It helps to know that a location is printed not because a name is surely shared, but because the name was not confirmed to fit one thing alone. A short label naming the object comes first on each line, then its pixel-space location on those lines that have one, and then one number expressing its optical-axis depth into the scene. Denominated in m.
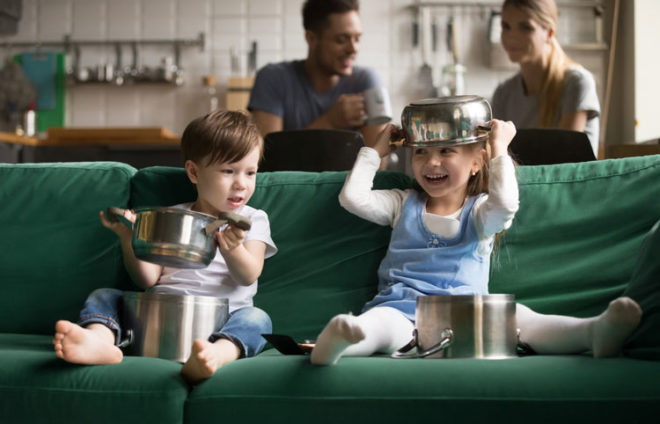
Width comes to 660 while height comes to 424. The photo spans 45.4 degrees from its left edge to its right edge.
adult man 3.16
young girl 1.67
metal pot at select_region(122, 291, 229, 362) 1.65
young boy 1.75
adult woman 2.89
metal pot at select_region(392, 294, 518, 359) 1.54
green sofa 1.36
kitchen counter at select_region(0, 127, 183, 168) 4.53
